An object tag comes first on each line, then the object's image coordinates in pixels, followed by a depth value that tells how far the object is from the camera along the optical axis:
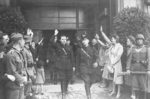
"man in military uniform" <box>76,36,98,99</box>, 4.76
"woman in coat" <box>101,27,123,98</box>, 5.16
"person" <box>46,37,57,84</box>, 5.91
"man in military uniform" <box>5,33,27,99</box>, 3.02
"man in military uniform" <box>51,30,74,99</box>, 4.95
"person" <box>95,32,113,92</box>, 5.59
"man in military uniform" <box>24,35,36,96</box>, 4.52
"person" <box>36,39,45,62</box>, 5.68
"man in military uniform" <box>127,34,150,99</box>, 4.57
